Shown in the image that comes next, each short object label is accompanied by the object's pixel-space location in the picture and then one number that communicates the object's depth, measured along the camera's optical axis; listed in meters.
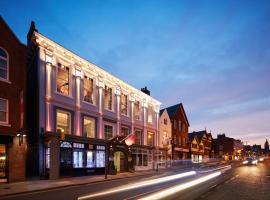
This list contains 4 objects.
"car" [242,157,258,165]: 36.74
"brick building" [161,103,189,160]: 41.57
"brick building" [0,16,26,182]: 15.79
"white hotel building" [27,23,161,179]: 18.47
